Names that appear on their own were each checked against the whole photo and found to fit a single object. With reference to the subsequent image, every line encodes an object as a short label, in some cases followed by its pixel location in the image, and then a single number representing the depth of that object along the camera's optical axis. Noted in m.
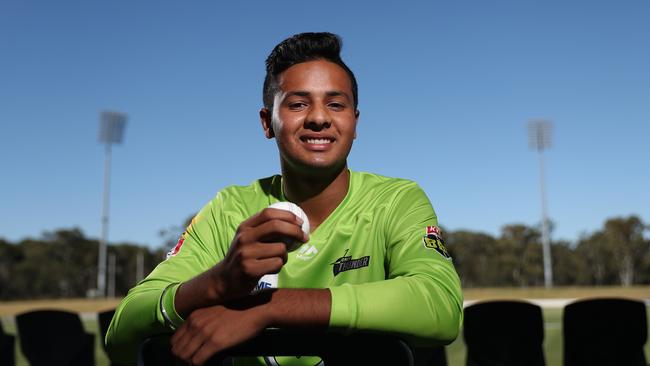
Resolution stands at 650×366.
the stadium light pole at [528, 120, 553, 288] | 62.88
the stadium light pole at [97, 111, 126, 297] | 61.44
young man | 1.58
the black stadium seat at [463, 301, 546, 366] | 4.39
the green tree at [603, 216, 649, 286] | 90.01
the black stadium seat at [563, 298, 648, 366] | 4.24
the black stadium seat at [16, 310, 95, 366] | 4.98
